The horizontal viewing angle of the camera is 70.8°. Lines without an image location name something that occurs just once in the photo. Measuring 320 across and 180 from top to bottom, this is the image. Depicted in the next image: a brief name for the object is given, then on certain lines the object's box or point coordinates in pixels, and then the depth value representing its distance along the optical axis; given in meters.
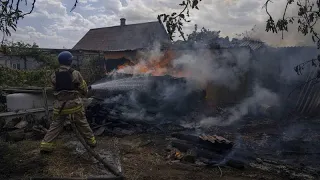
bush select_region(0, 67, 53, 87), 9.06
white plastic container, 6.54
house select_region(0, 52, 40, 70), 16.08
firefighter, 4.74
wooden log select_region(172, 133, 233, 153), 5.19
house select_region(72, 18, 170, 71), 23.28
